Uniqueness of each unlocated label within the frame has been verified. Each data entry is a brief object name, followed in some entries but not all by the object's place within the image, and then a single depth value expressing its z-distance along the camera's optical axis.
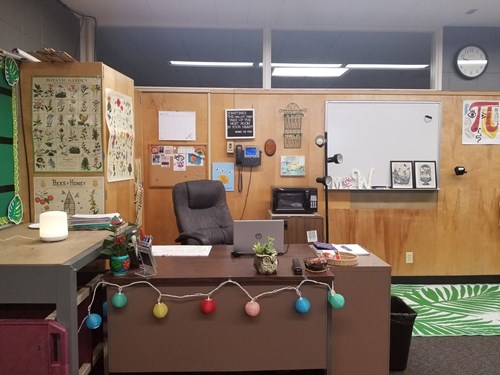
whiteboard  4.05
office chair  3.21
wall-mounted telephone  4.01
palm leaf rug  3.00
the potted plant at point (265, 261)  1.92
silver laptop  2.20
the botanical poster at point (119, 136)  2.75
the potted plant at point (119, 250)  1.91
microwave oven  3.81
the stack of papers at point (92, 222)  2.31
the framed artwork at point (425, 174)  4.05
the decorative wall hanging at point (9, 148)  2.38
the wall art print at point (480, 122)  4.09
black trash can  2.33
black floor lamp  3.52
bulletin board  4.04
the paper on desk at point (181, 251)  2.29
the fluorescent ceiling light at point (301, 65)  4.80
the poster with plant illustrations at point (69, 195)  2.63
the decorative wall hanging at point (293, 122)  4.06
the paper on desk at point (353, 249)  2.36
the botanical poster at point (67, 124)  2.60
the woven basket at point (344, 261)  2.08
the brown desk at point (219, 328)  1.87
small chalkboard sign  4.04
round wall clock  4.17
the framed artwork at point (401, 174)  4.06
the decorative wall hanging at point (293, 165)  4.08
